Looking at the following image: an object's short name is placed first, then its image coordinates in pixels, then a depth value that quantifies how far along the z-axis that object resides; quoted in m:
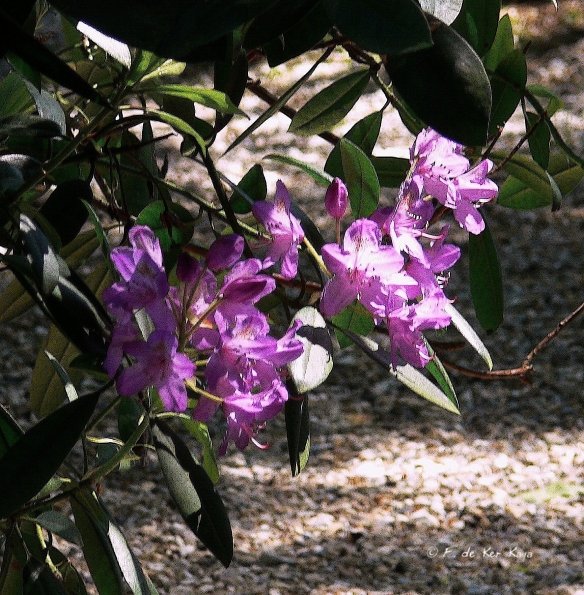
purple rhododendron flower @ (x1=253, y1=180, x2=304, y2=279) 2.60
